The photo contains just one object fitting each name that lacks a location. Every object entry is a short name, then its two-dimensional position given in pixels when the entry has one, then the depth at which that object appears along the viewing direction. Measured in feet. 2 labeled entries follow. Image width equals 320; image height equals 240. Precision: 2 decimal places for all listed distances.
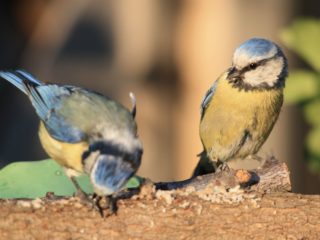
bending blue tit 17.26
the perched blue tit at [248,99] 22.76
